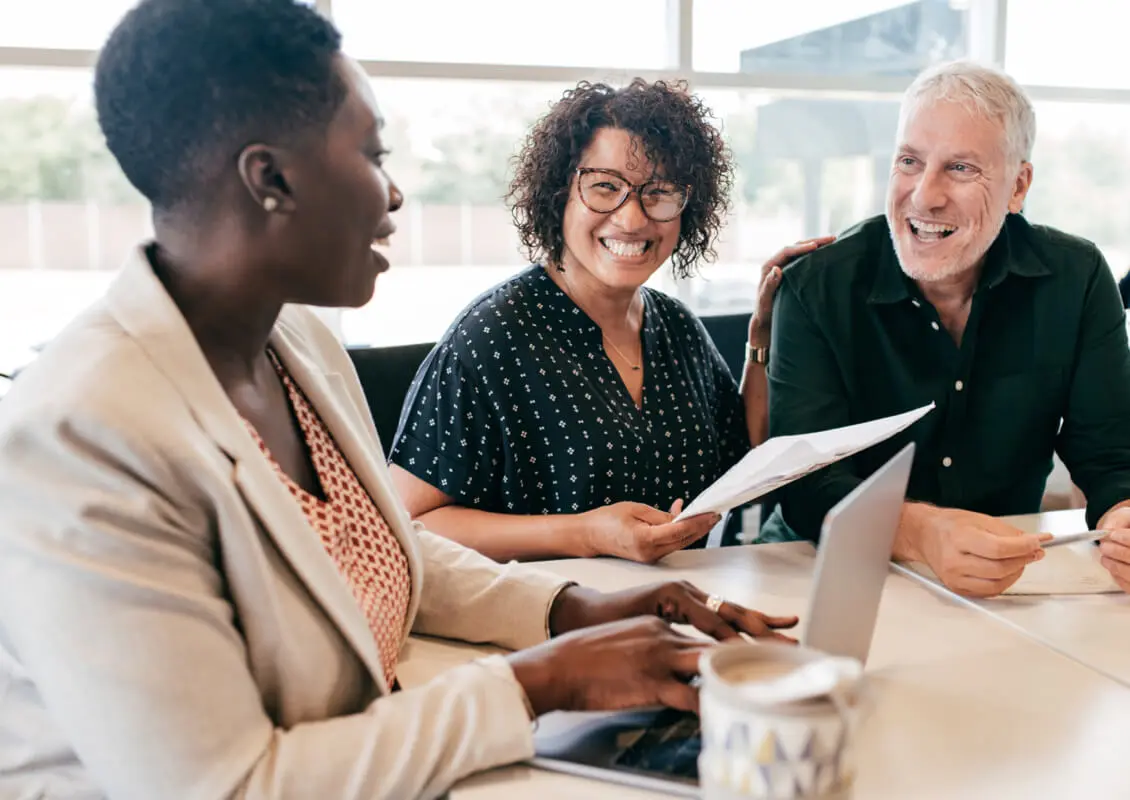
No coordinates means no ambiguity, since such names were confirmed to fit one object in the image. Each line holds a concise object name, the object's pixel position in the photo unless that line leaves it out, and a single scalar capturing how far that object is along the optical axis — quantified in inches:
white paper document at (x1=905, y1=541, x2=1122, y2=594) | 56.1
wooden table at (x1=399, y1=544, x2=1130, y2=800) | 36.3
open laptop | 34.5
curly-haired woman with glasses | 69.1
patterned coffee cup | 27.4
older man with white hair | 70.1
